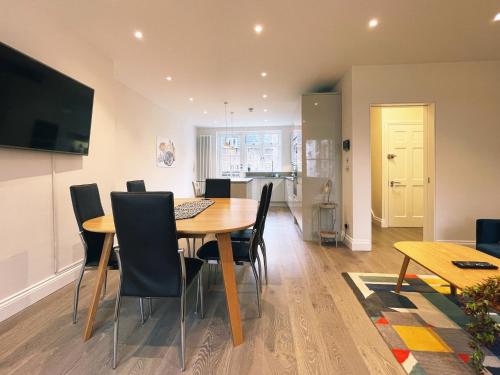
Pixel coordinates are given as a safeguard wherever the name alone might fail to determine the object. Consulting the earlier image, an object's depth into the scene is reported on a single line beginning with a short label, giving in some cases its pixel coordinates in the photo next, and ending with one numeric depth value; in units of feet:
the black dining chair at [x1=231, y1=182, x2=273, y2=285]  7.98
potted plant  3.90
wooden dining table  5.22
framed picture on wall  18.53
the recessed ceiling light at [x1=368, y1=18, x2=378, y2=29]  8.11
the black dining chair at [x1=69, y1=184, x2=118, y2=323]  6.17
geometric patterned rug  4.71
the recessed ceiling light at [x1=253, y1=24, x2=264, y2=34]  8.38
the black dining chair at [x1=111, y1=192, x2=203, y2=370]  4.45
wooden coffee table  5.10
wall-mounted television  6.06
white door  16.17
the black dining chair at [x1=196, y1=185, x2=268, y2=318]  6.27
